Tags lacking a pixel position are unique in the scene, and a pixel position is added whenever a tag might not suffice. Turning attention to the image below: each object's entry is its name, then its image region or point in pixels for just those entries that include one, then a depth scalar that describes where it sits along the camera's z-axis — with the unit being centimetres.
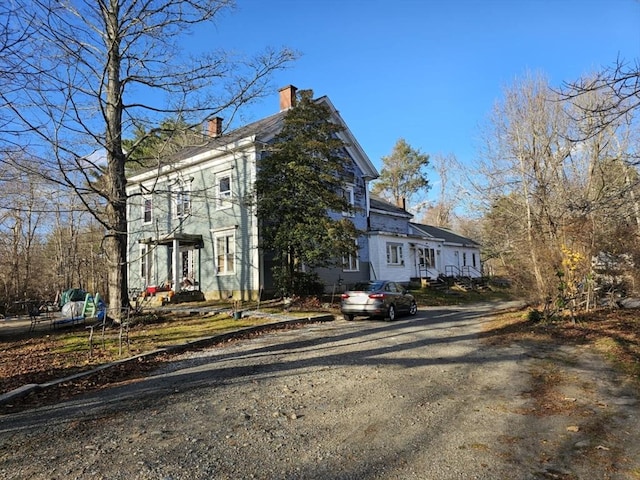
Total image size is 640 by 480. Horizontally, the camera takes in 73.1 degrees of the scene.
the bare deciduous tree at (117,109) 1404
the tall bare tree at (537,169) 1468
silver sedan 1460
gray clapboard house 2081
